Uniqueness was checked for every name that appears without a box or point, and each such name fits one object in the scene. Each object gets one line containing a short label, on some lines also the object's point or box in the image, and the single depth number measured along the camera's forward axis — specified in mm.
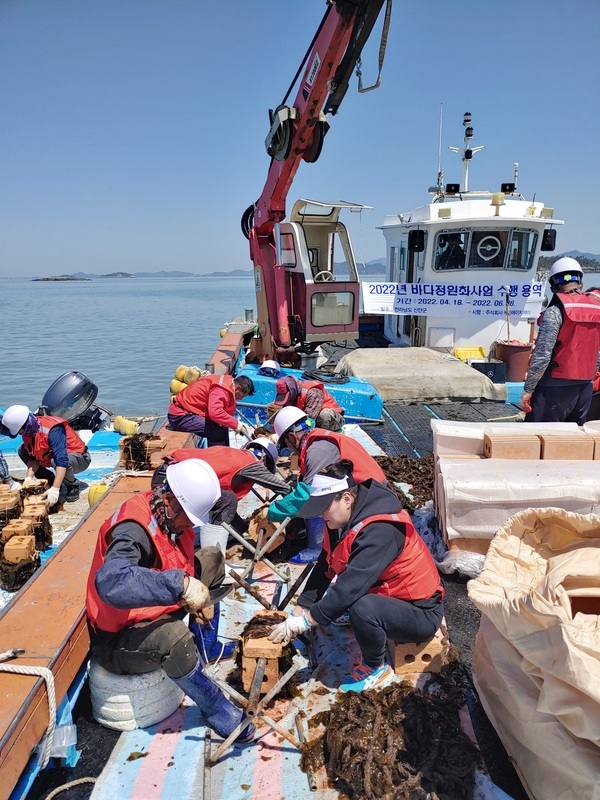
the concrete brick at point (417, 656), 2641
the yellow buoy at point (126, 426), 7078
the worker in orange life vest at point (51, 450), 4922
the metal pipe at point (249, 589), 3119
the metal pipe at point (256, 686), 2357
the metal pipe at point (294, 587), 3211
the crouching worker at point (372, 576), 2439
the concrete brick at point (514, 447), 3799
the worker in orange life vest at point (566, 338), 4402
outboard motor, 6672
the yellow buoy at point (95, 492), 5062
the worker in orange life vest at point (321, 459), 3090
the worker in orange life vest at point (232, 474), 3693
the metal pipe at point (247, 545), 3598
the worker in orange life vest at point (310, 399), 5019
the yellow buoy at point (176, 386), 9555
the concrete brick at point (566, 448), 3832
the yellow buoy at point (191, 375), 9220
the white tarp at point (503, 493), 3391
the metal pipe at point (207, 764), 2131
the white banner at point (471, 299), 9617
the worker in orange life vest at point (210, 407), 5441
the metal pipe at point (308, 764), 2177
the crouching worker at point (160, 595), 2236
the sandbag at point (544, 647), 1604
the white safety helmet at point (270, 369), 7793
